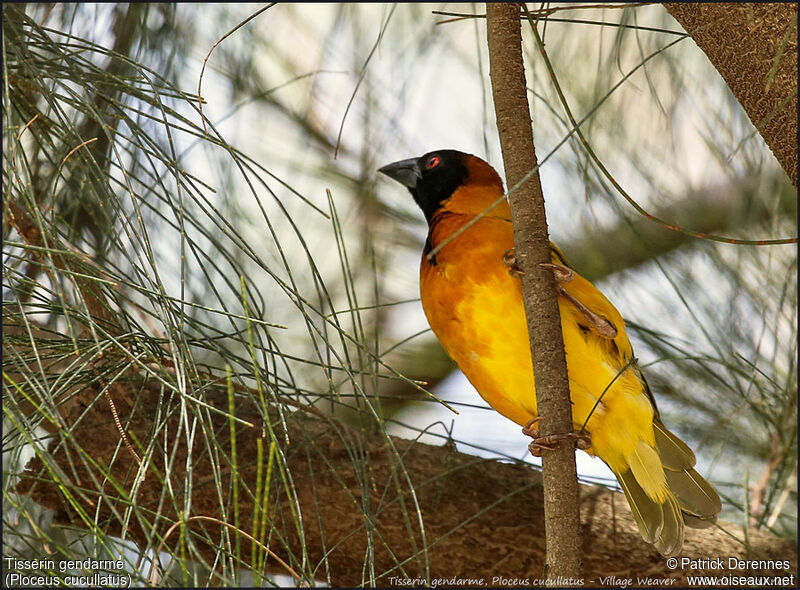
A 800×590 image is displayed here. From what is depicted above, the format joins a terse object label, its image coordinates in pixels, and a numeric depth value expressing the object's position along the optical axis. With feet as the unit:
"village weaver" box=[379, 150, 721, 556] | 15.64
